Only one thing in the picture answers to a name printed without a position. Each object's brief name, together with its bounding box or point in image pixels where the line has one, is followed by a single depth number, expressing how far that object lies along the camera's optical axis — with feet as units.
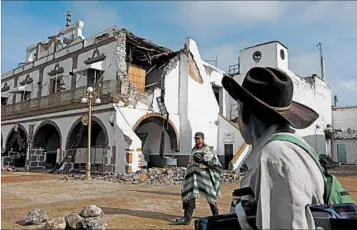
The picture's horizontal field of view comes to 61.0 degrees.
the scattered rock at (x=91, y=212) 14.34
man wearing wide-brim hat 3.44
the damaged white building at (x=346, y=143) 82.43
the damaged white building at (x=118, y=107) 47.70
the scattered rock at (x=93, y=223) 13.51
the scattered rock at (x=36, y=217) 15.48
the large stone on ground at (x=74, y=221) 13.85
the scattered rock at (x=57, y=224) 13.53
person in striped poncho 15.89
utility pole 97.14
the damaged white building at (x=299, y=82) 76.64
